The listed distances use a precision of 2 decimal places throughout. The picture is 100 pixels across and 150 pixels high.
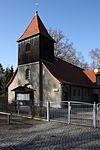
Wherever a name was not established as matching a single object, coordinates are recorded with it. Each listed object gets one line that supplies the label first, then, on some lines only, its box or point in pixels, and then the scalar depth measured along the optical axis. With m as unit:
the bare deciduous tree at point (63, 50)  38.00
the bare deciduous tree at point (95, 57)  44.34
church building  21.83
